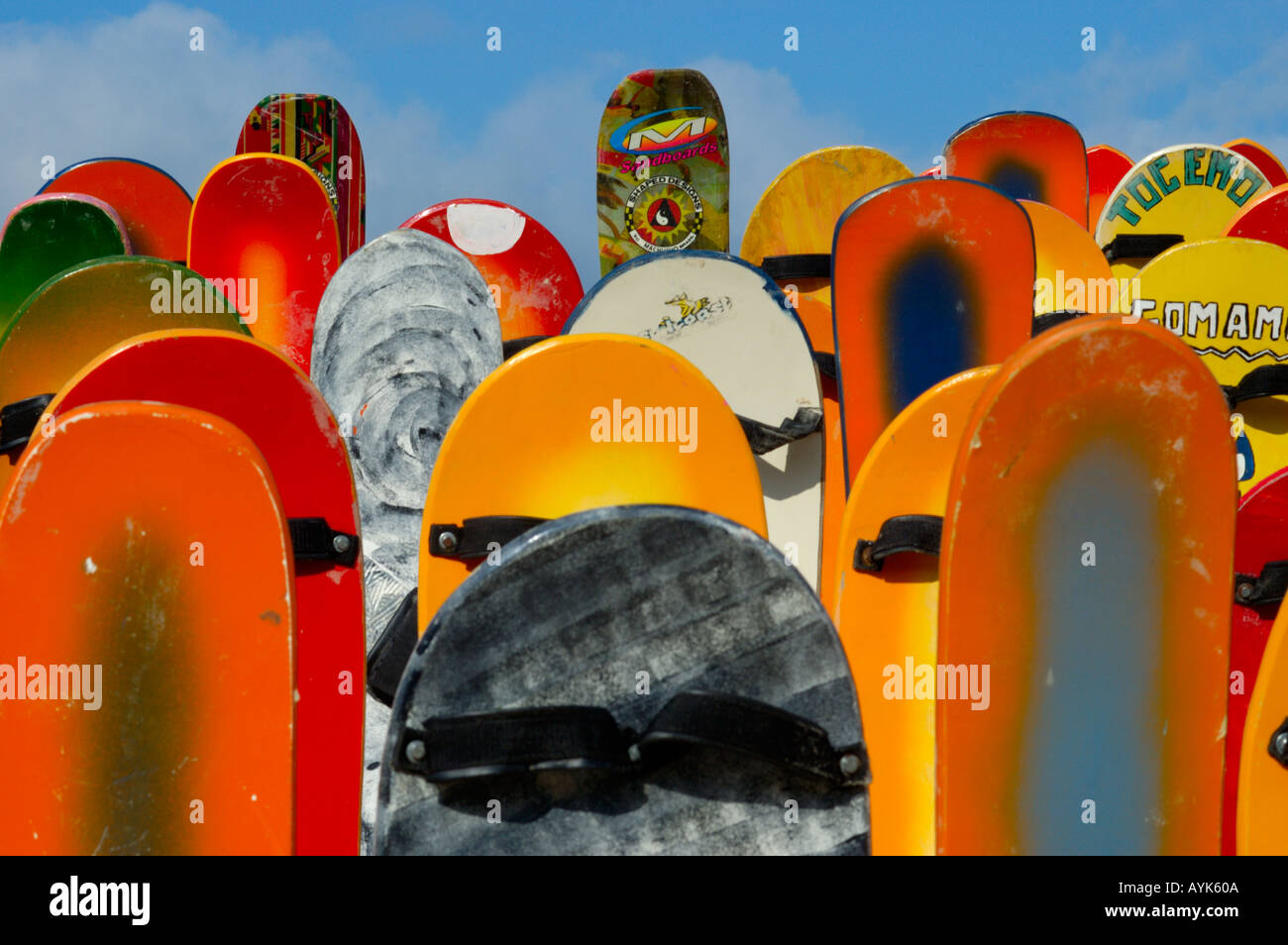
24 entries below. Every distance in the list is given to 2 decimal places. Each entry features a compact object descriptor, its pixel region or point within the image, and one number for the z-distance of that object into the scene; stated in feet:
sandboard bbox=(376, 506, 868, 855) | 4.58
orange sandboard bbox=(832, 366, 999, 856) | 7.11
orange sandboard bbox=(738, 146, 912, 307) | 13.93
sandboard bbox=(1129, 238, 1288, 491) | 11.46
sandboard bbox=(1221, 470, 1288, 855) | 7.32
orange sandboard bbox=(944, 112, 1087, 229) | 16.74
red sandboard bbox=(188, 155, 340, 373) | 12.83
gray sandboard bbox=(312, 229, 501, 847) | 8.98
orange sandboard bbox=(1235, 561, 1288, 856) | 5.46
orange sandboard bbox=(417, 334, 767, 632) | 6.72
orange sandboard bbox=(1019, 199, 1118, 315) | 12.90
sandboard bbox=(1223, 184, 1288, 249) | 13.91
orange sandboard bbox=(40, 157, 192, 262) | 15.56
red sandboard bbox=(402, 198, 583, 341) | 13.35
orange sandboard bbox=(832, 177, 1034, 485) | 9.93
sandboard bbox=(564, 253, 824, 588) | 9.20
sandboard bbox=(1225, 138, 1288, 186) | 21.57
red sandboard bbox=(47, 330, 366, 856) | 6.61
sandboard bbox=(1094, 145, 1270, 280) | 16.31
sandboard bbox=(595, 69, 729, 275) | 13.62
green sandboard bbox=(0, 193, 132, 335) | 12.10
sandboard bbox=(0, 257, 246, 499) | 8.61
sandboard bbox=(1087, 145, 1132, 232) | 22.74
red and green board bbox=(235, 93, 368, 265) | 15.79
